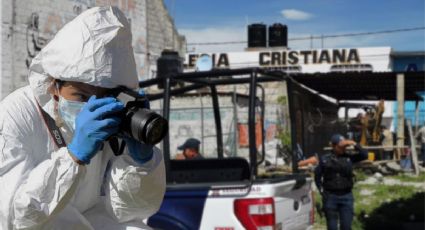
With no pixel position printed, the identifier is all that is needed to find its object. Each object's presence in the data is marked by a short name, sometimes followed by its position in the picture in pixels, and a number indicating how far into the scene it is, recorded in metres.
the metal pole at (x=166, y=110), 5.61
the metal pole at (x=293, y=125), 6.01
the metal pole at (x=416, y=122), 21.88
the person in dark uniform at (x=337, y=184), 8.54
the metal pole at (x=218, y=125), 7.00
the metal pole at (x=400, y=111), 17.91
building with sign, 18.95
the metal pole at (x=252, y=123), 5.27
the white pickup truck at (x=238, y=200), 5.04
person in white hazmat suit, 2.21
